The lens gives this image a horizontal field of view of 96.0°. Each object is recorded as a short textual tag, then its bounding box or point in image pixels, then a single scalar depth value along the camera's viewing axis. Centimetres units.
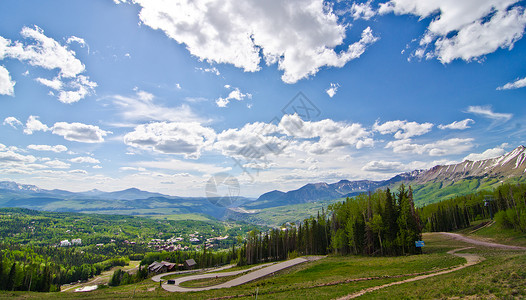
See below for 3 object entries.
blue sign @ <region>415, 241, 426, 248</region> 4234
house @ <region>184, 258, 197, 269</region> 11069
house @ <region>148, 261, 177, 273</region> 10275
